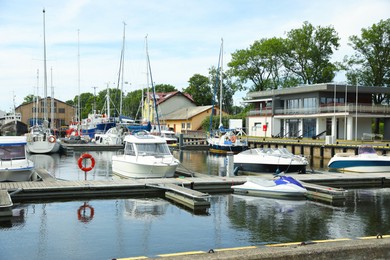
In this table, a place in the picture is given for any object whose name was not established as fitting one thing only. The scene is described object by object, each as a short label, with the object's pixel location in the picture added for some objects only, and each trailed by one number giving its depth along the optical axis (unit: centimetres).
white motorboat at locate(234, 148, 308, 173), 2933
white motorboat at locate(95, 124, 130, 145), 5918
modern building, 5688
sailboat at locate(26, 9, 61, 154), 4806
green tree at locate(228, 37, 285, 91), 8156
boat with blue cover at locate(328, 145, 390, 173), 3053
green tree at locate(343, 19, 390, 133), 7012
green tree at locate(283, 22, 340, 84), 7800
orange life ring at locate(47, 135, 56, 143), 4866
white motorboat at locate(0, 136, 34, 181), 2296
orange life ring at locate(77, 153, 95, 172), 2380
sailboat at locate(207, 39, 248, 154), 5312
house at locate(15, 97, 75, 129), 11467
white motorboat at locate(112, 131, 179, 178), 2506
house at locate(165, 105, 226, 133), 8975
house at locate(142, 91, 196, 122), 9781
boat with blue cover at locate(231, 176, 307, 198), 2100
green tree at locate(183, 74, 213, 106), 10938
